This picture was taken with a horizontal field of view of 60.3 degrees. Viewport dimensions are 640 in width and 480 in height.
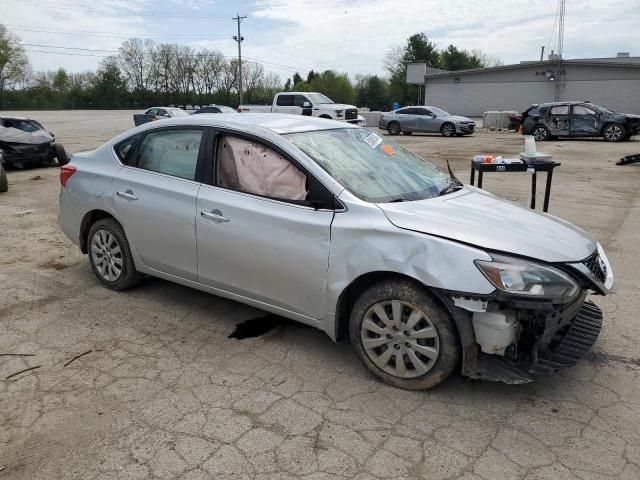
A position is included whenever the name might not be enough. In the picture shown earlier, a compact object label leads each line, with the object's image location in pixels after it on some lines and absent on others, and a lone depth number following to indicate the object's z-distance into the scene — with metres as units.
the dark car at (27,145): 14.09
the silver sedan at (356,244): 3.04
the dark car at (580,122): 22.38
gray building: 38.50
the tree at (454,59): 72.19
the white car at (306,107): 27.61
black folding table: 5.90
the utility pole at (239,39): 64.81
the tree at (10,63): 77.94
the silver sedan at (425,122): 27.14
